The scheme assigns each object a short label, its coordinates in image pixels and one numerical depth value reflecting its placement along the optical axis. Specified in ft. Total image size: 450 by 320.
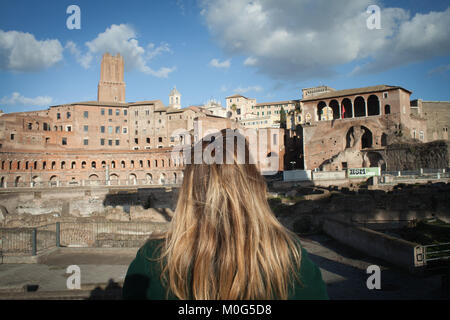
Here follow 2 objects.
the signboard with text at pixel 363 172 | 110.73
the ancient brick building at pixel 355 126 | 152.46
